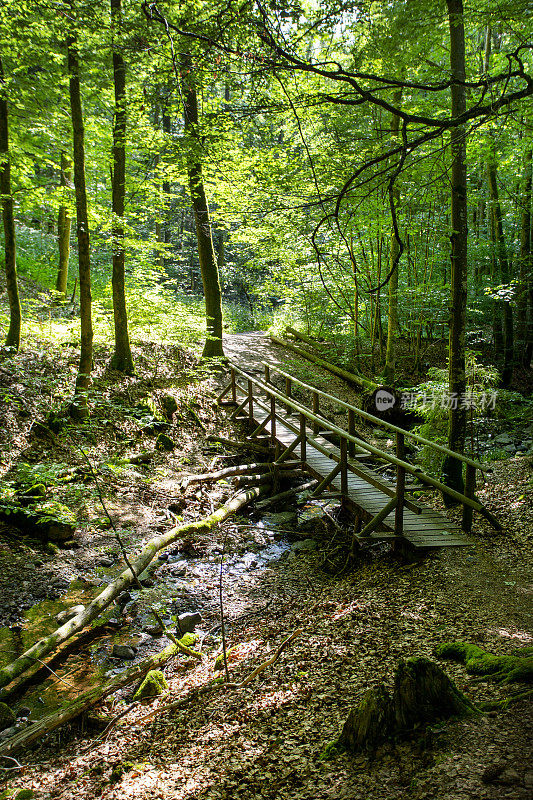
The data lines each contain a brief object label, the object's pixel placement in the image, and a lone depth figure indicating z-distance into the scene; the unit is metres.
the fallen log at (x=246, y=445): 9.57
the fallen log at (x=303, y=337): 16.61
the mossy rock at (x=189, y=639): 4.58
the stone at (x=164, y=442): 9.31
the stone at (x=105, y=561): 5.95
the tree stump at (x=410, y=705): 2.56
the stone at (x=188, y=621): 4.86
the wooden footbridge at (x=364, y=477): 5.35
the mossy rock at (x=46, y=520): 5.72
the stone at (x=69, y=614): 4.68
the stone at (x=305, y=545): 6.68
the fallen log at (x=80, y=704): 3.25
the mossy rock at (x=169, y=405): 10.08
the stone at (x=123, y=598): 5.31
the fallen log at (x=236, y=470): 8.27
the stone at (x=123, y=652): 4.45
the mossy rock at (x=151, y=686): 3.89
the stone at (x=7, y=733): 3.46
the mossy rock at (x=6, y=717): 3.58
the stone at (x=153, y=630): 4.83
